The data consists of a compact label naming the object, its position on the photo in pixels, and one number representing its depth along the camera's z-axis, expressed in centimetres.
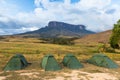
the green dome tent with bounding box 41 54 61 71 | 1158
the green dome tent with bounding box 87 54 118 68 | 1311
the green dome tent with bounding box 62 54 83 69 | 1240
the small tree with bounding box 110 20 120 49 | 2484
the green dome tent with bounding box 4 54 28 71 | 1160
